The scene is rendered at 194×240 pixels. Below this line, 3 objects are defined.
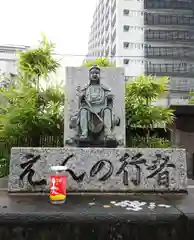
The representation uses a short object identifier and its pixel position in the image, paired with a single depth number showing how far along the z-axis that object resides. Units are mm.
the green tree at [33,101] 6129
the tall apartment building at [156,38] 35469
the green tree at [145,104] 6793
